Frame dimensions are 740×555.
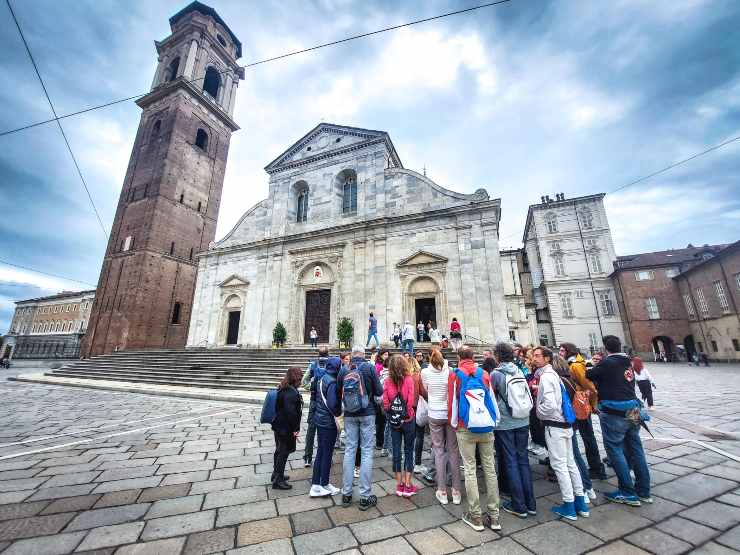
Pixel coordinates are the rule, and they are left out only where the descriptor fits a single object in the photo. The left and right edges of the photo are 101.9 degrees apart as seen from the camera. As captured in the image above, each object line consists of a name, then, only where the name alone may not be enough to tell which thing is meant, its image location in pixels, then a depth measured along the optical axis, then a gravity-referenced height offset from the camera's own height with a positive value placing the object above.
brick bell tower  22.84 +13.44
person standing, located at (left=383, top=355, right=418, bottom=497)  3.60 -0.72
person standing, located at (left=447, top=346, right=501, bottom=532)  2.89 -0.78
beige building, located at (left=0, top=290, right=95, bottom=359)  41.62 +5.86
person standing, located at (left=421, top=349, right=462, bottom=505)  3.39 -0.92
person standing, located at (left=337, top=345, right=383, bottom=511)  3.29 -0.79
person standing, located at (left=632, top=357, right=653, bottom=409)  6.80 -0.68
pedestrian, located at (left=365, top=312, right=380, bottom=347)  13.89 +1.04
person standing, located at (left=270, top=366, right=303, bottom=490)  3.65 -0.88
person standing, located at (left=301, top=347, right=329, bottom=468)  4.41 -0.65
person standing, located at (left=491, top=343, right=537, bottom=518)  3.08 -0.99
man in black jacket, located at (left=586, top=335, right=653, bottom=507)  3.22 -0.80
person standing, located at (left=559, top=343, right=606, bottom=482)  3.68 -0.65
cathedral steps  12.00 -0.61
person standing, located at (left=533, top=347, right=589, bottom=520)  2.99 -0.94
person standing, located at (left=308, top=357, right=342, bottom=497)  3.48 -0.92
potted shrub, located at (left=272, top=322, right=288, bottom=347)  17.14 +0.93
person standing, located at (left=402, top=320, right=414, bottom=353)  12.17 +0.50
